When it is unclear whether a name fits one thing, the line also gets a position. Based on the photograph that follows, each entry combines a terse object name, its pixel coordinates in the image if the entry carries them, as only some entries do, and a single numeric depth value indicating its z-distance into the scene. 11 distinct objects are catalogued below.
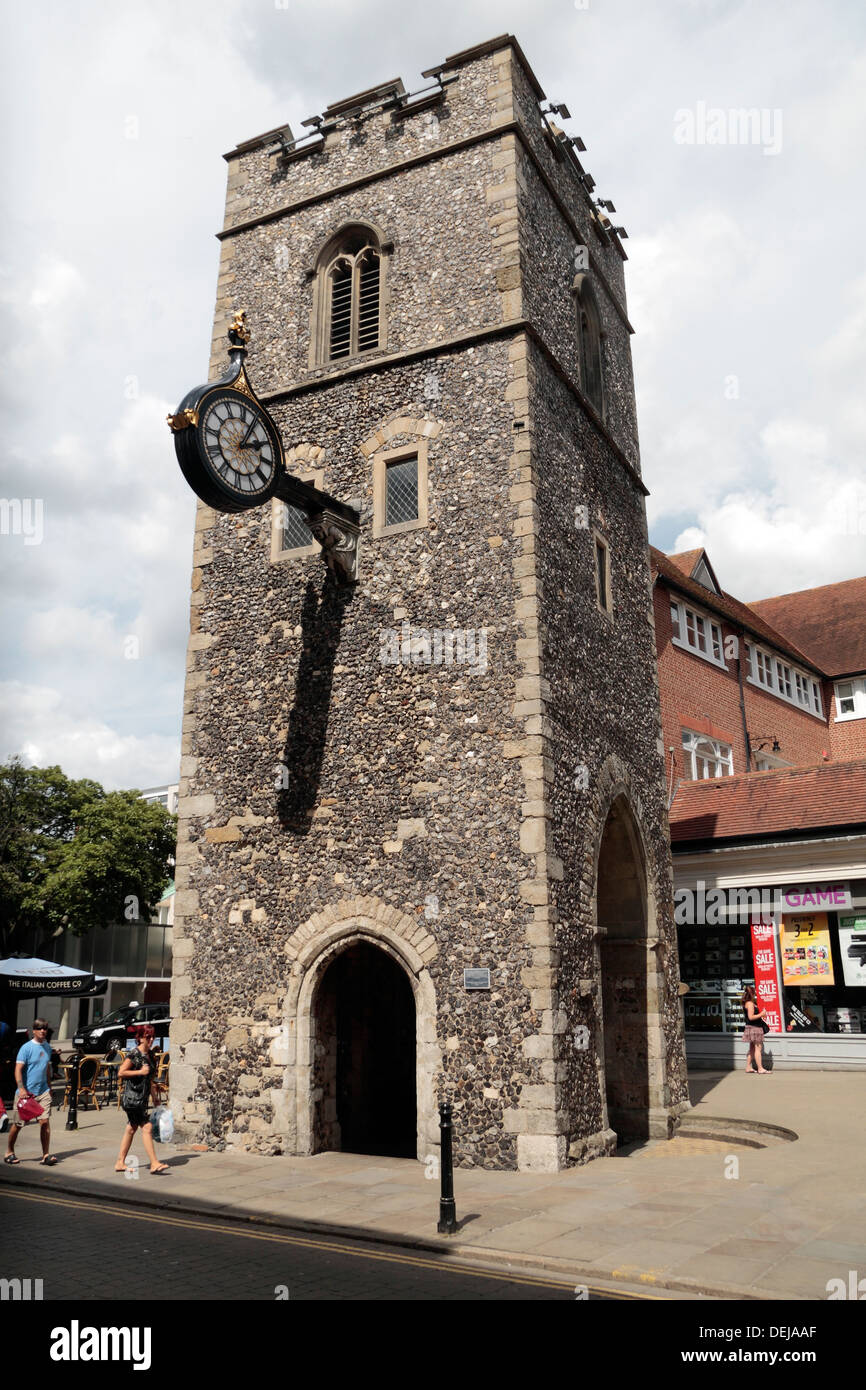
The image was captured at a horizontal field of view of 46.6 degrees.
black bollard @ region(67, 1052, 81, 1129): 14.73
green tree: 34.19
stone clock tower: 11.59
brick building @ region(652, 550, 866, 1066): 18.55
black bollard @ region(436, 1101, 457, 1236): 8.20
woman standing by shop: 18.45
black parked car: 21.88
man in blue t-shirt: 11.92
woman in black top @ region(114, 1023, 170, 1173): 10.92
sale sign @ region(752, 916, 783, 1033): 19.20
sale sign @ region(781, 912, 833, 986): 18.72
